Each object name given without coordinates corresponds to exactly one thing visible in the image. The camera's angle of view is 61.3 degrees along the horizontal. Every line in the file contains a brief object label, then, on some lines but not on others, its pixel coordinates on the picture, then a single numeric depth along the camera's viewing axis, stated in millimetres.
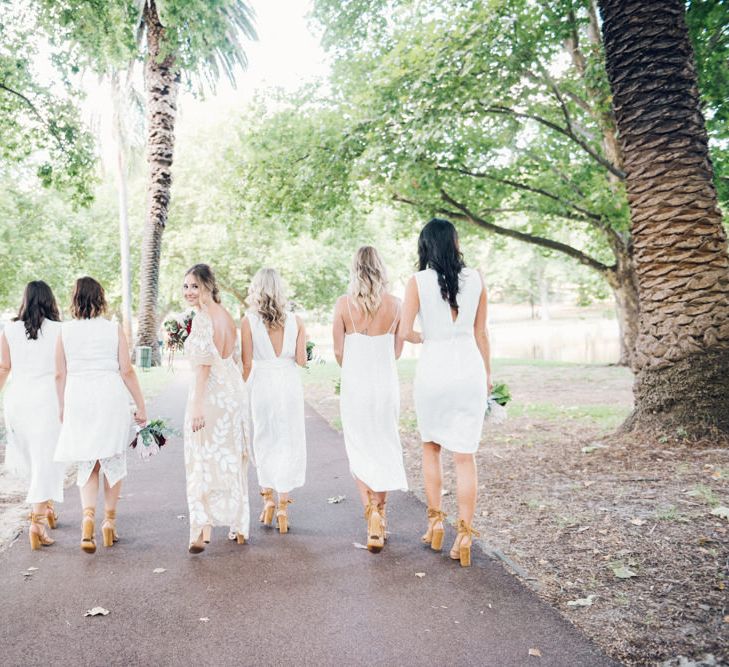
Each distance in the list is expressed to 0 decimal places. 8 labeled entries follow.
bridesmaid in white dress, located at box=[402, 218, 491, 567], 4402
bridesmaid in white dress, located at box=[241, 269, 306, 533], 5172
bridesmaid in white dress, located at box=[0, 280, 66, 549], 5016
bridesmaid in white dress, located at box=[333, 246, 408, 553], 4719
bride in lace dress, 4707
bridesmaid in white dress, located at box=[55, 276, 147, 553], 4797
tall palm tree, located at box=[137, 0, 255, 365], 16844
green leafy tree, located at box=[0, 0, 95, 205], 10594
